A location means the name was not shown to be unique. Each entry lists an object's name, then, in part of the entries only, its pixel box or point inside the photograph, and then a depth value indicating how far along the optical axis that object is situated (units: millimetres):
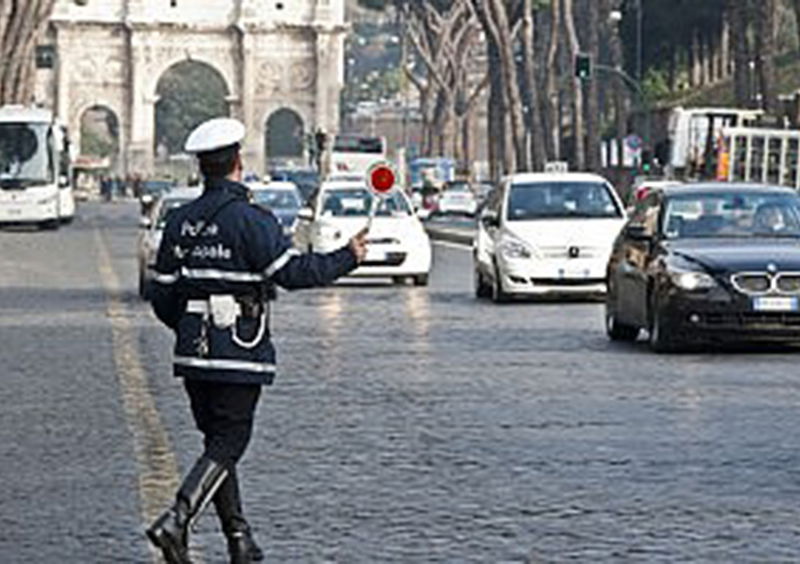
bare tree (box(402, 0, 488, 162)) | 108688
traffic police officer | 10312
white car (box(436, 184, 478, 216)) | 90688
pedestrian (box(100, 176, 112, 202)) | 144550
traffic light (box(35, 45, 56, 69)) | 119575
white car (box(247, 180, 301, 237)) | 49594
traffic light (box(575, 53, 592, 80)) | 69000
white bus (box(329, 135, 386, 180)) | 103062
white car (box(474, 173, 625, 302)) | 30969
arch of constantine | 156125
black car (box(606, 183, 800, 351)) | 21797
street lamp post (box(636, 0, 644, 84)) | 87525
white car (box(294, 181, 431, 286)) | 36188
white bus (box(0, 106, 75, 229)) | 71062
